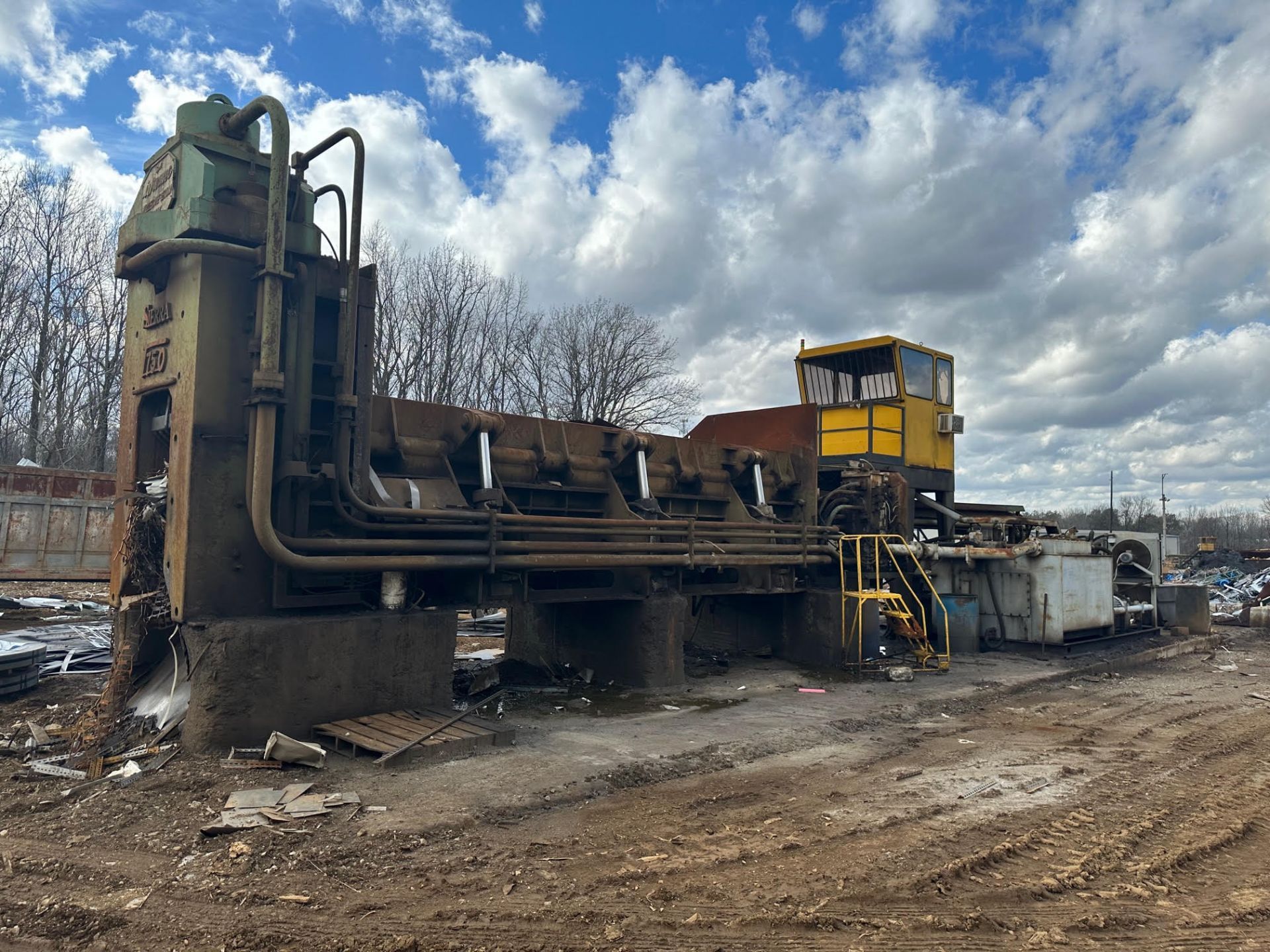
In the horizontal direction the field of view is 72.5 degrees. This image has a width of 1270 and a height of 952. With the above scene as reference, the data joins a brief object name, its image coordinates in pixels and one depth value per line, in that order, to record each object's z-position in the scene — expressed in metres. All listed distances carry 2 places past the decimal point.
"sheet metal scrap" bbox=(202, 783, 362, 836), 4.62
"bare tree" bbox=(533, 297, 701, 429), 33.22
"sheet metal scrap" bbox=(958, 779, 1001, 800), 5.58
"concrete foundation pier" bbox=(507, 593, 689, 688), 9.38
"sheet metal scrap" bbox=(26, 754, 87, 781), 5.54
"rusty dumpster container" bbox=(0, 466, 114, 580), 15.46
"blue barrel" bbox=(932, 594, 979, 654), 13.01
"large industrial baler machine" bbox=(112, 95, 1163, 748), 6.28
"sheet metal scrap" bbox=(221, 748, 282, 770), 5.64
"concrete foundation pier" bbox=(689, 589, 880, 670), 11.20
